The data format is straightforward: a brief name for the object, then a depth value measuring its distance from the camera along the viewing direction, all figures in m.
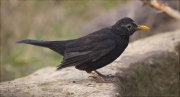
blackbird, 9.21
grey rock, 8.14
